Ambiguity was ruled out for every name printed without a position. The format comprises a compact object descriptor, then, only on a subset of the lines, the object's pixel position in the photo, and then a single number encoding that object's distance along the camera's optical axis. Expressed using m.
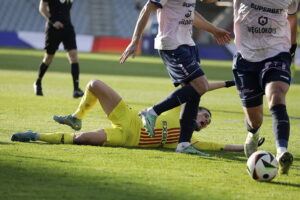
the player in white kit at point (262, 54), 13.62
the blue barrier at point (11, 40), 77.31
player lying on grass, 15.80
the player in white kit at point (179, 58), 15.45
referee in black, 28.47
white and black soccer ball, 12.59
